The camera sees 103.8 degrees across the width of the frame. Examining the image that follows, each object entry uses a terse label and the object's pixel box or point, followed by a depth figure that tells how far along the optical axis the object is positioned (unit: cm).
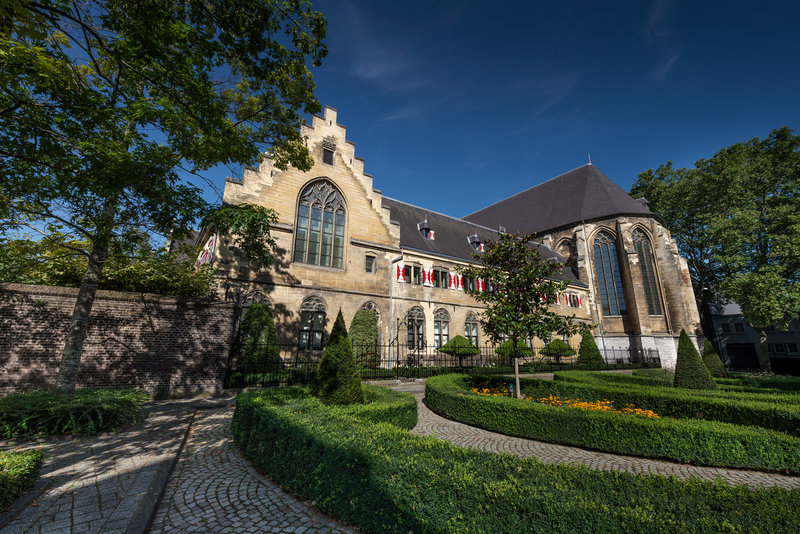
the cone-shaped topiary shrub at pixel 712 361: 1678
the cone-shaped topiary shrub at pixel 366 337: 1670
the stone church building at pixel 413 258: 1648
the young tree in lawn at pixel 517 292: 1007
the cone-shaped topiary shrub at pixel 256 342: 1256
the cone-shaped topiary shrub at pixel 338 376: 691
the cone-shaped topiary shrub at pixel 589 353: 2547
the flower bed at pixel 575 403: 829
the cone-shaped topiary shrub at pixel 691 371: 1052
